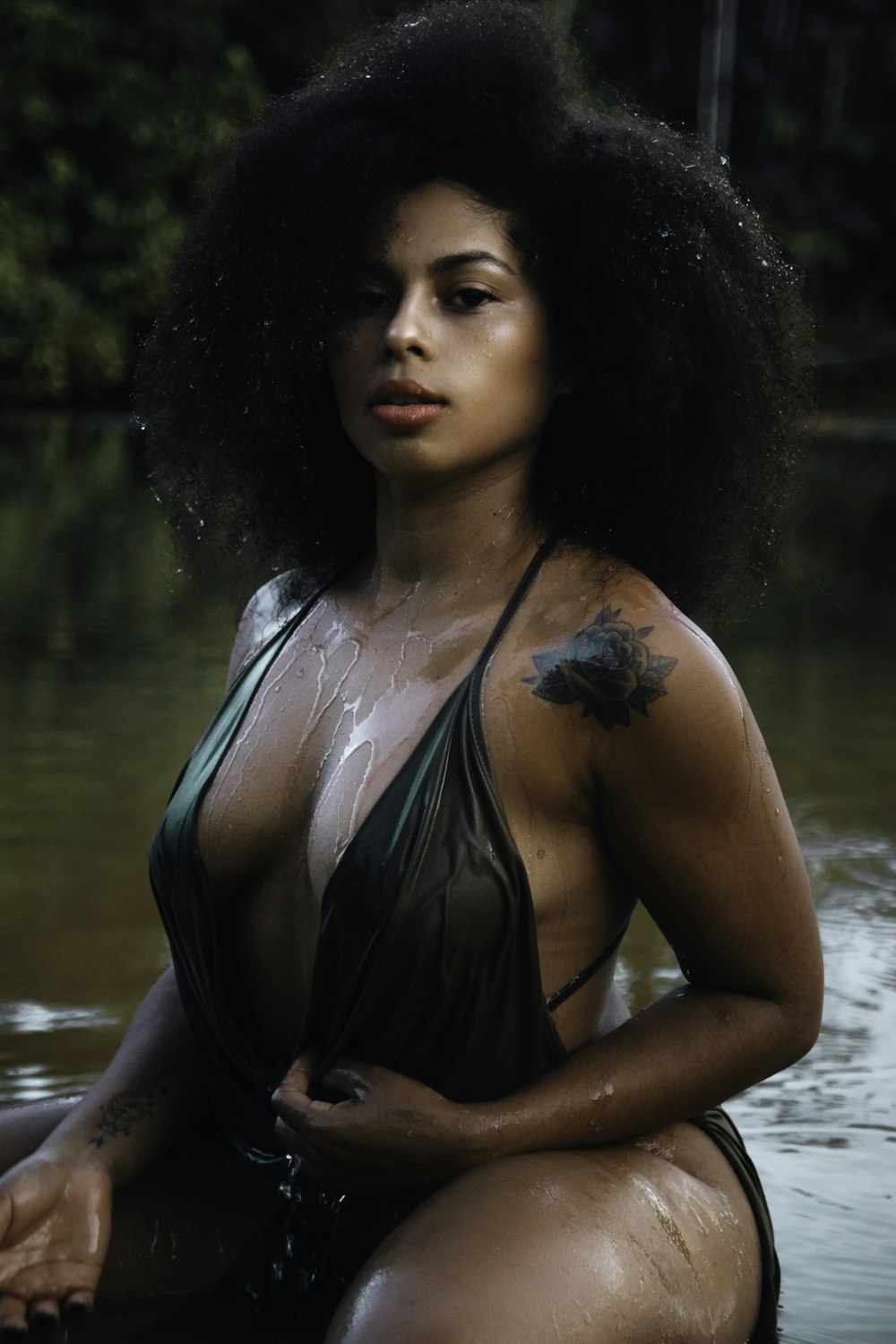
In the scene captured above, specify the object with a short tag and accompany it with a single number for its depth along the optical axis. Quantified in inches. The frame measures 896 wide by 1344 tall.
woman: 70.2
